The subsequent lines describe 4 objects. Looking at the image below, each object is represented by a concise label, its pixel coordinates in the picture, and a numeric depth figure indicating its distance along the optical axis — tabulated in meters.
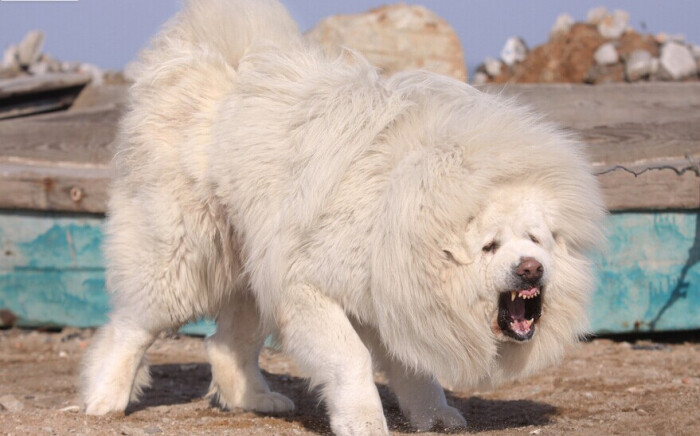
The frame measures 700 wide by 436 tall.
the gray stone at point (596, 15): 14.53
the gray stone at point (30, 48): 18.81
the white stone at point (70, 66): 18.50
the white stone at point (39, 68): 18.01
